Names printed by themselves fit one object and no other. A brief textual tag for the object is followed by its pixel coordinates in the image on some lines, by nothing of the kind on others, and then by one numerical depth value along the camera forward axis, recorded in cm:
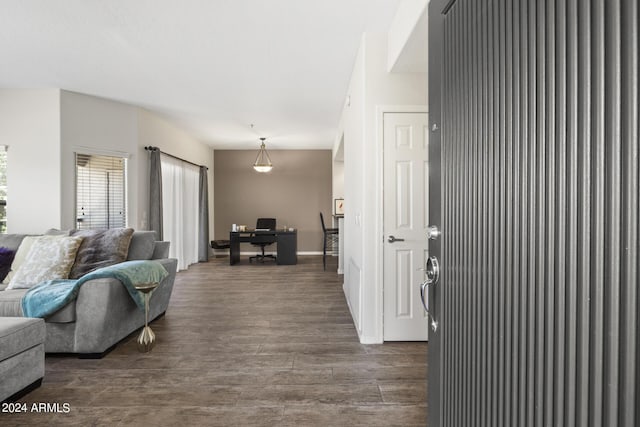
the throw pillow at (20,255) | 329
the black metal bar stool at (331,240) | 724
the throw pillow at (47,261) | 310
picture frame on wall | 877
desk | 762
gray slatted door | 52
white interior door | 312
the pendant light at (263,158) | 901
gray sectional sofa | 274
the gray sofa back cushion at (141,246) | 358
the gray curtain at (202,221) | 798
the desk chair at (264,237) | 777
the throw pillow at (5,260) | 334
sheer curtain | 638
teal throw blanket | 266
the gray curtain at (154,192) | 569
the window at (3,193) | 458
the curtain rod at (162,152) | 565
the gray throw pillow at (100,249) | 330
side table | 291
